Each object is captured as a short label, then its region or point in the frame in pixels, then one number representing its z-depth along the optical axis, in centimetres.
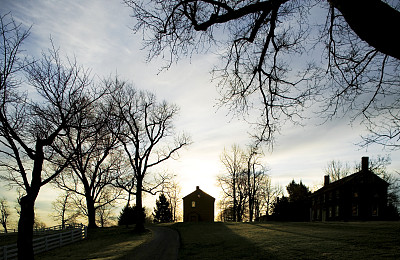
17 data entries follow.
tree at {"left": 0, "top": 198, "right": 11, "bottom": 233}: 7150
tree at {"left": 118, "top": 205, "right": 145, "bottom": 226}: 6272
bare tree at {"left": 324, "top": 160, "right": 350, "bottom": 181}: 6219
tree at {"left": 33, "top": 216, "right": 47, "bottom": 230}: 7989
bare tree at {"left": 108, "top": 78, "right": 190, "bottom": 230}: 2998
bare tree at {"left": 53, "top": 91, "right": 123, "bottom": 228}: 1295
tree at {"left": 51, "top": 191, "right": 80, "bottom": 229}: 6014
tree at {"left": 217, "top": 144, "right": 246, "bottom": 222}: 4997
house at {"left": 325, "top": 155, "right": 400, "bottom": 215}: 4612
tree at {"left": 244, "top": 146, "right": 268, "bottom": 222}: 4856
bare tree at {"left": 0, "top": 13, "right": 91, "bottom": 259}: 1102
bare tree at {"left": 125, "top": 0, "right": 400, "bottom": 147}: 391
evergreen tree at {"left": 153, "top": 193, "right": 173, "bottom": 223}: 7325
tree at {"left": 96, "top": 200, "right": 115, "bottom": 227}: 7000
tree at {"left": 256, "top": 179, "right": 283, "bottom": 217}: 6788
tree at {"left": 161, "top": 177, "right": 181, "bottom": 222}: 7702
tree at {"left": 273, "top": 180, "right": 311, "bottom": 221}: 6009
